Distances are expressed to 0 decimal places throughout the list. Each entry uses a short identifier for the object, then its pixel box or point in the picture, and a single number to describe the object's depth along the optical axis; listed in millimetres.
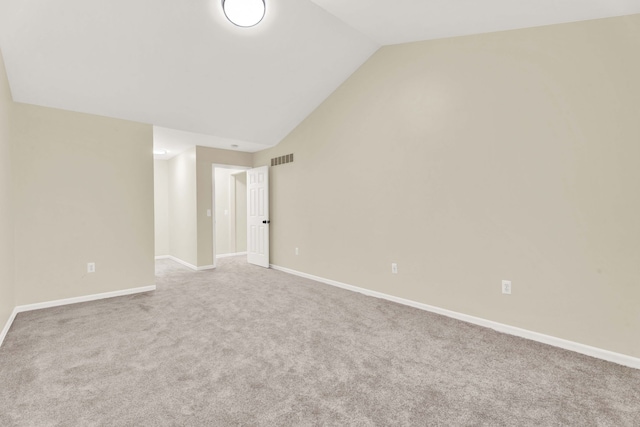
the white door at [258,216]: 5574
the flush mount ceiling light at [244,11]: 2701
